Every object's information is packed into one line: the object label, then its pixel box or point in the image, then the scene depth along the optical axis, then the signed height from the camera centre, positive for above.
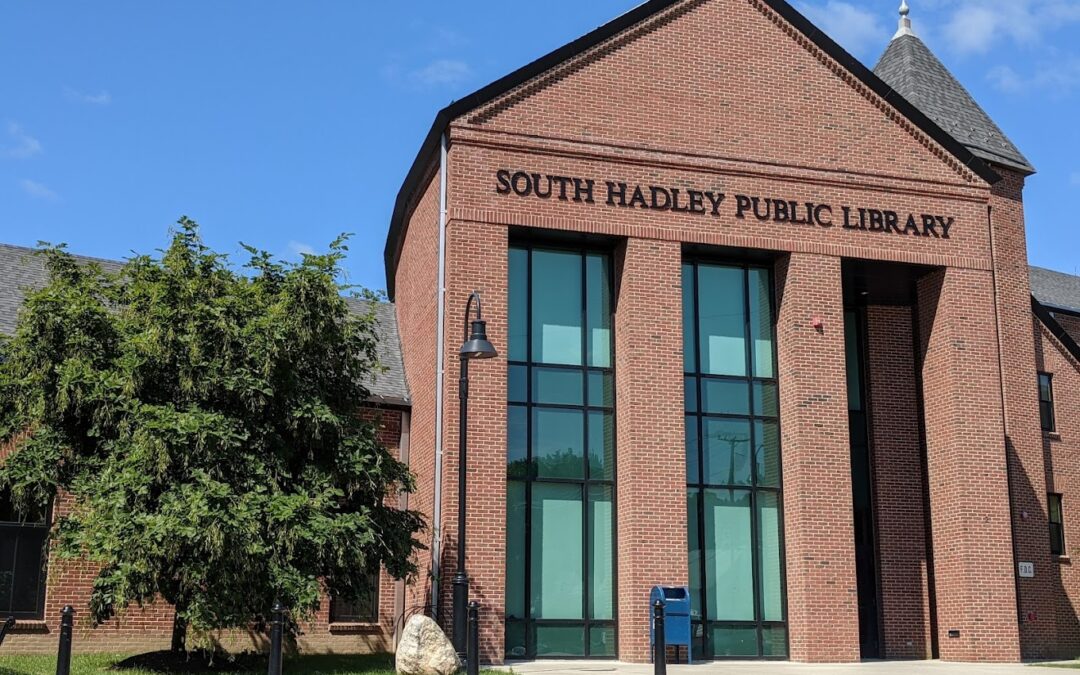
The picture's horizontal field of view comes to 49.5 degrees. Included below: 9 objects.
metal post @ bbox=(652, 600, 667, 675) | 14.17 -0.99
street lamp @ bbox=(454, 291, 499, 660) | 16.81 +1.42
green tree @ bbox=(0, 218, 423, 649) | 16.47 +1.83
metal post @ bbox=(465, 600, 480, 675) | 15.13 -1.10
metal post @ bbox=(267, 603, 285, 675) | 13.00 -0.87
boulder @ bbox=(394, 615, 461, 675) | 16.56 -1.28
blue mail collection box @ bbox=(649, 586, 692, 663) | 19.75 -0.97
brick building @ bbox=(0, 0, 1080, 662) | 20.69 +3.82
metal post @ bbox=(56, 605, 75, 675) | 13.20 -0.97
